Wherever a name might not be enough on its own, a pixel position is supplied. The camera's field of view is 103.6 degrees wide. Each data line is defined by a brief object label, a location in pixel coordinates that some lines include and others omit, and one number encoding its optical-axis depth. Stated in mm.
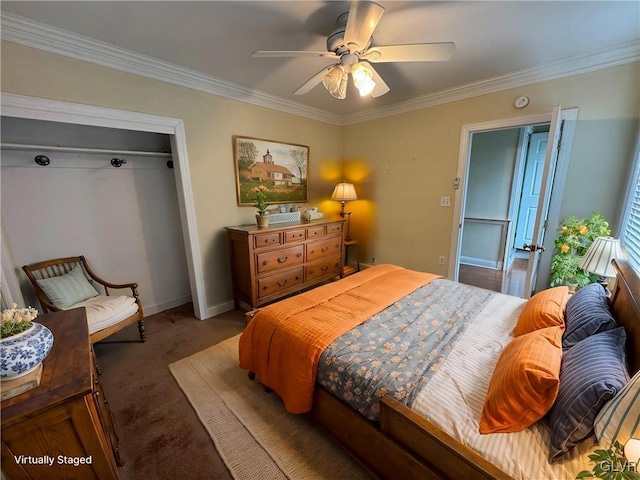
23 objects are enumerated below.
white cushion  1965
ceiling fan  1306
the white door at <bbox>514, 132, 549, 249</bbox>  4758
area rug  1320
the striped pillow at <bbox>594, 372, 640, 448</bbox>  668
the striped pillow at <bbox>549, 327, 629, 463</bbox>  783
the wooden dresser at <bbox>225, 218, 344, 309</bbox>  2686
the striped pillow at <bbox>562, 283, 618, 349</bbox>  1142
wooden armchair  2020
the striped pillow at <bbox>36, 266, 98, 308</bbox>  2039
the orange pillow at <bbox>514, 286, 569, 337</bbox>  1309
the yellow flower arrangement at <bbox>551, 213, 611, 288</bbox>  2109
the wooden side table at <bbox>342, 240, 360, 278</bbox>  3840
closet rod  1892
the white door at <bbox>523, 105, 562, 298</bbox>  2006
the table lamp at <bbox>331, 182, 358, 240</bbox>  3576
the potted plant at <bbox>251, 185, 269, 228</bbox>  2762
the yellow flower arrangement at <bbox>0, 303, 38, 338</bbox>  933
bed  889
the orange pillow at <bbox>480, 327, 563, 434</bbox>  897
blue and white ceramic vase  871
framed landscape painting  2947
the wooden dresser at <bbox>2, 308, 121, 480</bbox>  820
